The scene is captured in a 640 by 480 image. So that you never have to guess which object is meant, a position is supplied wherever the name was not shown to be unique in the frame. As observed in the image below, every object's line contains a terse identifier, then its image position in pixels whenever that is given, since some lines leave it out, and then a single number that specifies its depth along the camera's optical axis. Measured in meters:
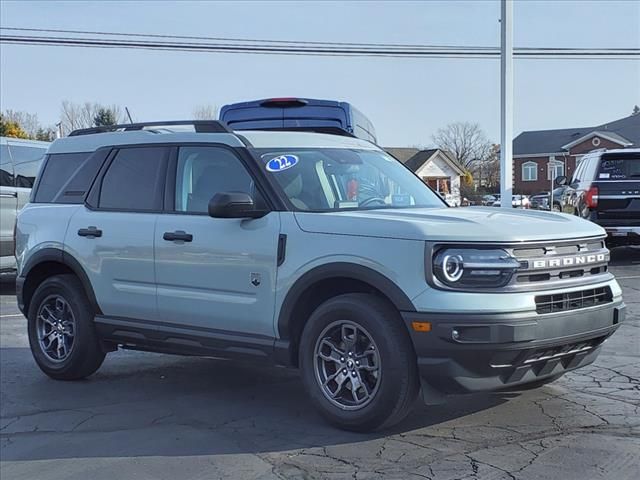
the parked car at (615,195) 13.09
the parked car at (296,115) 9.81
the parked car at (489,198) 49.83
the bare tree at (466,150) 86.44
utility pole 14.13
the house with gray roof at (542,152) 59.50
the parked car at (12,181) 11.43
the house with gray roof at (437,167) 62.84
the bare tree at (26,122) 60.25
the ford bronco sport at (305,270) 4.32
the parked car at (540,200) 40.45
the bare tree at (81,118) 54.81
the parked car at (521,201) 37.52
